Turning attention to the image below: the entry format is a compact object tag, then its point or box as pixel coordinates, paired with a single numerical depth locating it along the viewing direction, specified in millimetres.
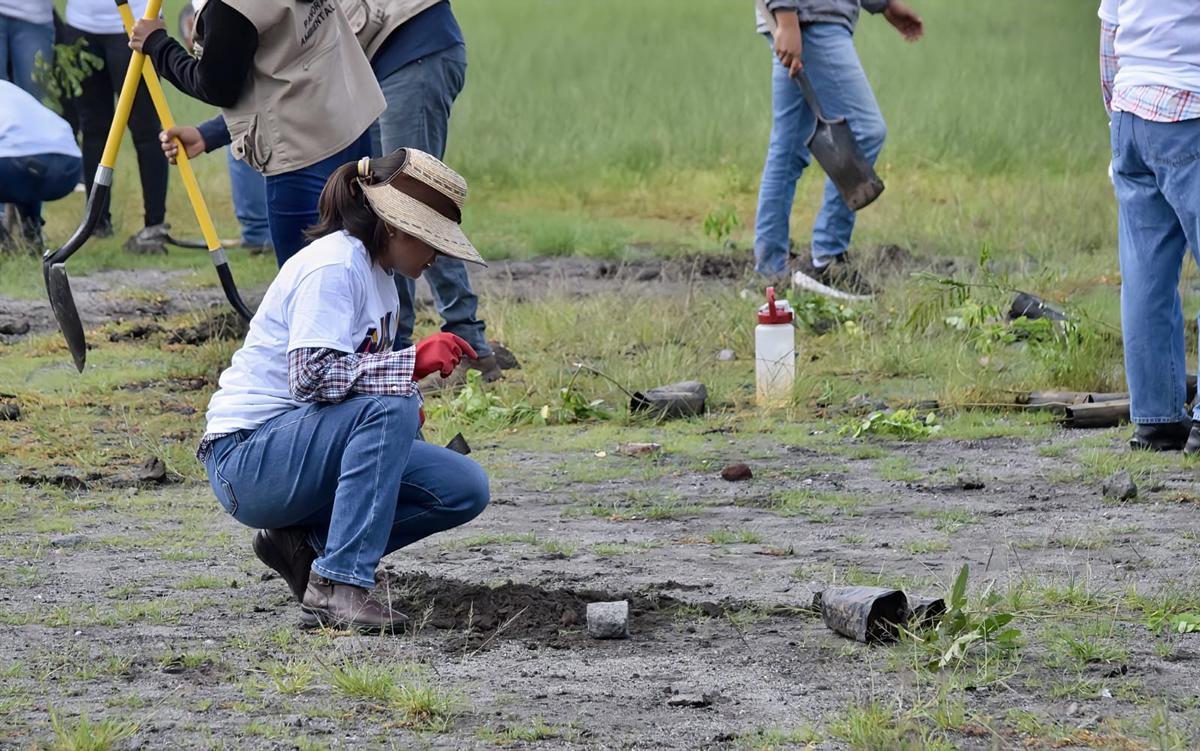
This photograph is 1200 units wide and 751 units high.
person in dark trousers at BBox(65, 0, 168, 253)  19297
